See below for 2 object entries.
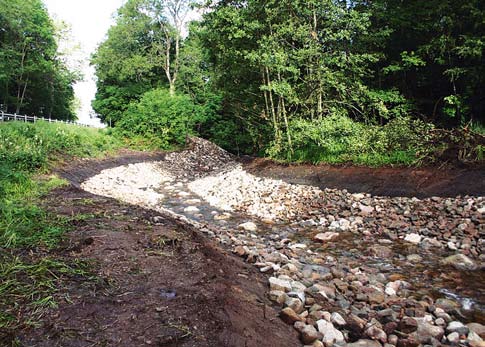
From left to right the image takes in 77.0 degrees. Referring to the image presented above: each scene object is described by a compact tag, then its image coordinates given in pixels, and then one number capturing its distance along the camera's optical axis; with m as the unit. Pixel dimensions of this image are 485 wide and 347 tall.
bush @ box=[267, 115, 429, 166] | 7.59
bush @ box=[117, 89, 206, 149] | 20.98
